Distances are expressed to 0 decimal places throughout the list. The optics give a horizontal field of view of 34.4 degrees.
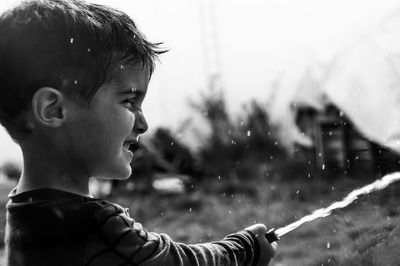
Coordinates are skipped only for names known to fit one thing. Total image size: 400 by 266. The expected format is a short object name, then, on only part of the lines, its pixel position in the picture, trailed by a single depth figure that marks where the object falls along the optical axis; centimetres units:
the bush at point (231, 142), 411
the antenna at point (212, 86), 419
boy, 87
